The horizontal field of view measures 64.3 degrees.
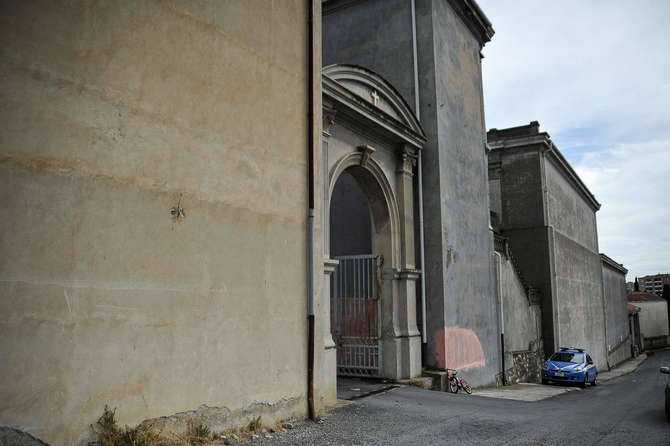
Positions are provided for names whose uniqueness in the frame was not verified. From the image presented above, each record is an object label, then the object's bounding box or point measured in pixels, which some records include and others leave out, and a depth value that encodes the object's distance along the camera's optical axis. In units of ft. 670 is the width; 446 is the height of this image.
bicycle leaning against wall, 41.04
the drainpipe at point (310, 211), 24.52
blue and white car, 62.95
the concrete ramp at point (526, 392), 43.32
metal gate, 38.93
